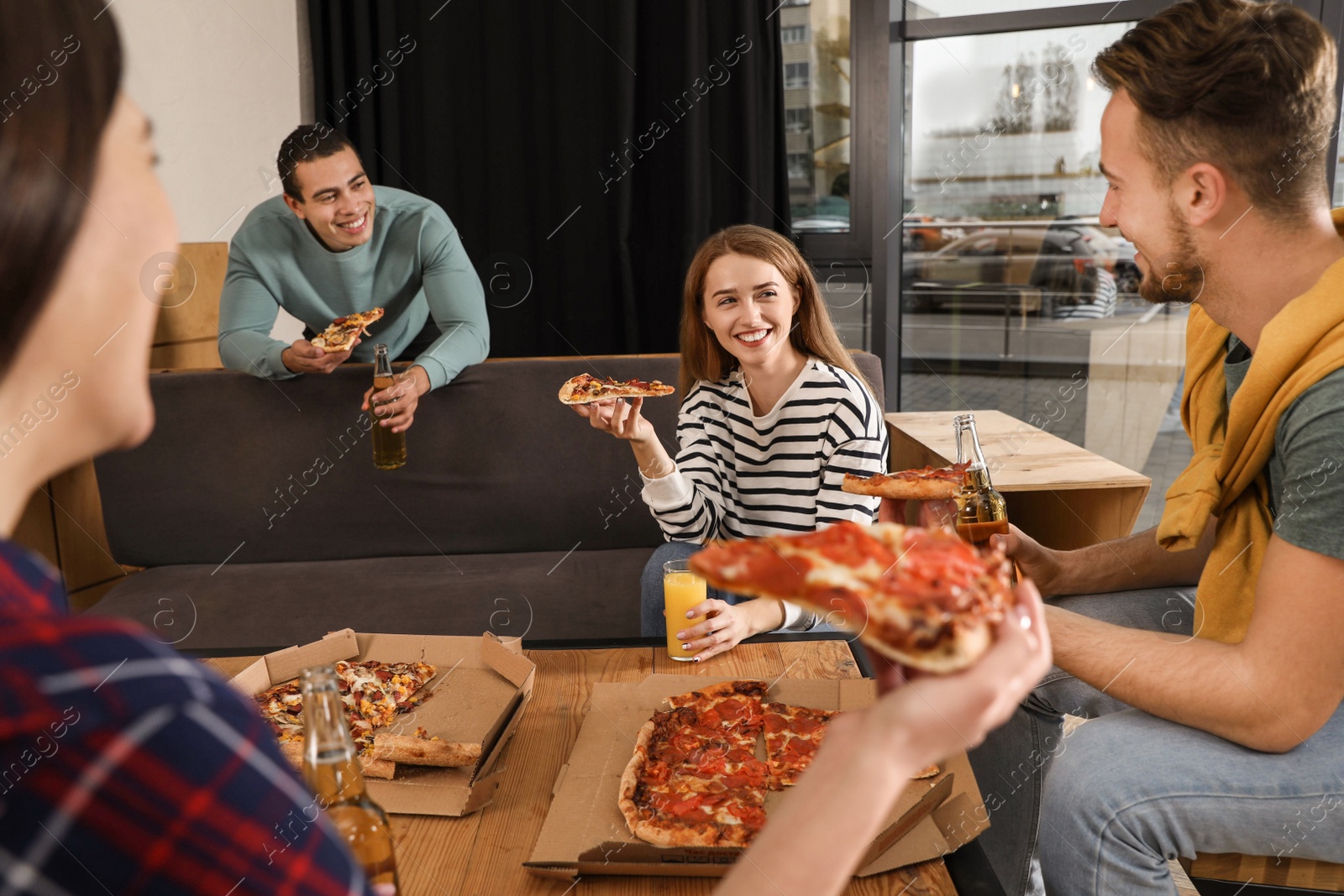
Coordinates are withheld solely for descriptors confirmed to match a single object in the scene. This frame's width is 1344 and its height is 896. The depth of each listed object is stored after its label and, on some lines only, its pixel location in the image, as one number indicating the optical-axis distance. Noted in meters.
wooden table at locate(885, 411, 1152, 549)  2.65
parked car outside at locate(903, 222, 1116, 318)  4.33
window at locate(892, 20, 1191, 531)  4.21
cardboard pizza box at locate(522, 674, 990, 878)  1.05
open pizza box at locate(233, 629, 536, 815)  1.24
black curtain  4.19
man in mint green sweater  2.88
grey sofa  2.99
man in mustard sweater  1.28
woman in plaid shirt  0.47
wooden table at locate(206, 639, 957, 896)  1.06
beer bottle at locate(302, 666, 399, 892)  0.83
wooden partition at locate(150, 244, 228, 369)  3.42
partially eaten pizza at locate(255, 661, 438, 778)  1.33
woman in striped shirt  2.23
